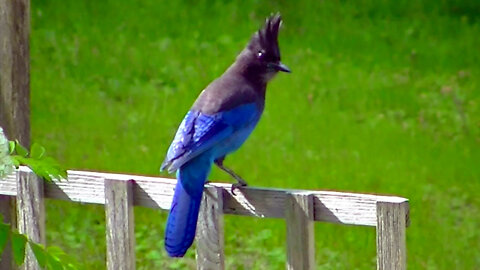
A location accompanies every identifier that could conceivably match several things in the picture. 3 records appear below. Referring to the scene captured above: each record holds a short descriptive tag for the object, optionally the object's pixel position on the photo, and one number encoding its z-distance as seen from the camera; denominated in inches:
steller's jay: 255.9
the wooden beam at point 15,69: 312.2
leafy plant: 203.2
